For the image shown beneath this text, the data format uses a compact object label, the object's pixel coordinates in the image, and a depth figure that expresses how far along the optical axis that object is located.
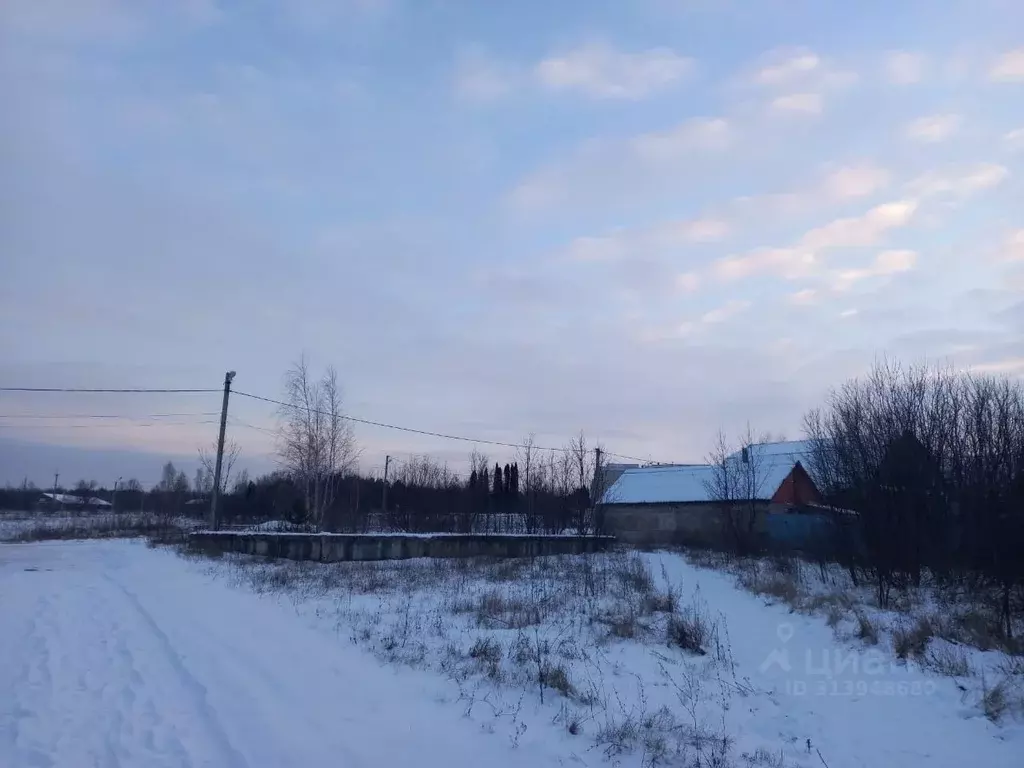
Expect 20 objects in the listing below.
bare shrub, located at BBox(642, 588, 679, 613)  12.18
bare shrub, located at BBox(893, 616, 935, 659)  8.28
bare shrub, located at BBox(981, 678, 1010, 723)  6.34
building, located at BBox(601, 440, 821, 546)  38.47
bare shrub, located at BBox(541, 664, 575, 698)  7.20
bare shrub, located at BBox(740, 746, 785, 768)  5.58
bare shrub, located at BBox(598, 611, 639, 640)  10.12
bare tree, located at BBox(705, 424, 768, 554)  32.19
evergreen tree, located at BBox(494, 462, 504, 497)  77.31
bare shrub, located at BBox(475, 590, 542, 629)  11.01
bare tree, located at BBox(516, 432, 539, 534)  42.22
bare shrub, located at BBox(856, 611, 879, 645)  9.09
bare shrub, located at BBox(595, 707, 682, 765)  5.68
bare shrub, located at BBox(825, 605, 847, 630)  10.32
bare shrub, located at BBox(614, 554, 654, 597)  15.18
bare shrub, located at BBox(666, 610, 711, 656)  9.37
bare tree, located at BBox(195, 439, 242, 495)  66.06
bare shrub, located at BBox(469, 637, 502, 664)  8.44
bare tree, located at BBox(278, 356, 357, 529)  40.94
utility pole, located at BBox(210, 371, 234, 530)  29.61
